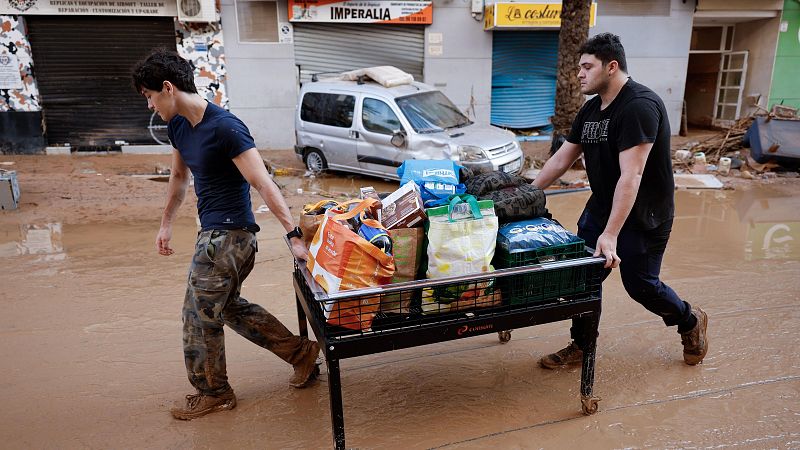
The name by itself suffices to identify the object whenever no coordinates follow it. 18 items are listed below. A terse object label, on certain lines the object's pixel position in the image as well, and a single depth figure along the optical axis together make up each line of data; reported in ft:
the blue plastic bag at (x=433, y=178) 9.48
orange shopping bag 8.15
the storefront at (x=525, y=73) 45.11
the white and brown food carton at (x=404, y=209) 8.87
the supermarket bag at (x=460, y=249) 8.68
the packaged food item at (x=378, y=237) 8.45
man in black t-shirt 10.05
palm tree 31.09
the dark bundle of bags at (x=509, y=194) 9.56
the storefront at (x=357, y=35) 41.68
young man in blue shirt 9.46
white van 28.27
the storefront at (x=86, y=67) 38.68
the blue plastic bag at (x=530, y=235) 9.05
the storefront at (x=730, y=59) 46.03
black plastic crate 9.04
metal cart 8.34
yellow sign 42.19
